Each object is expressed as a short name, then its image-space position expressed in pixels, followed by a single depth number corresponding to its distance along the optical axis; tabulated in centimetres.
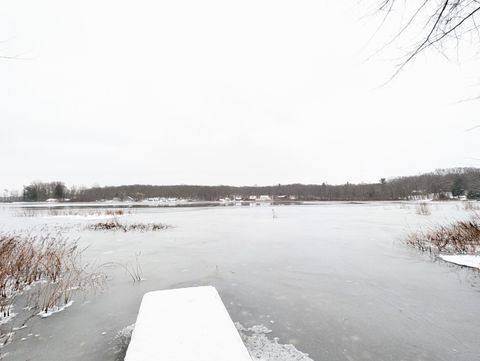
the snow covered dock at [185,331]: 212
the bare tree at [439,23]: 168
